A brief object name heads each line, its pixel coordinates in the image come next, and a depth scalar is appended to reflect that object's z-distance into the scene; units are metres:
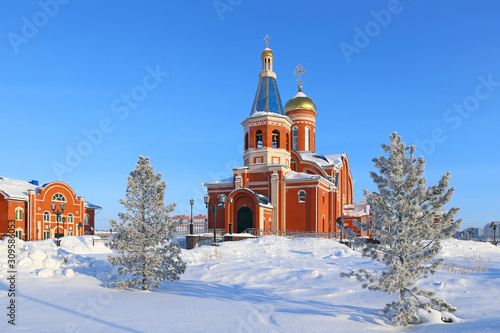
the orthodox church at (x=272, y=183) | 29.77
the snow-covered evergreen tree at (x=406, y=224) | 6.01
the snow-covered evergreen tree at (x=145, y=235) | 8.74
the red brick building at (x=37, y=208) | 35.62
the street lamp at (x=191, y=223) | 19.81
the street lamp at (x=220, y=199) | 19.15
